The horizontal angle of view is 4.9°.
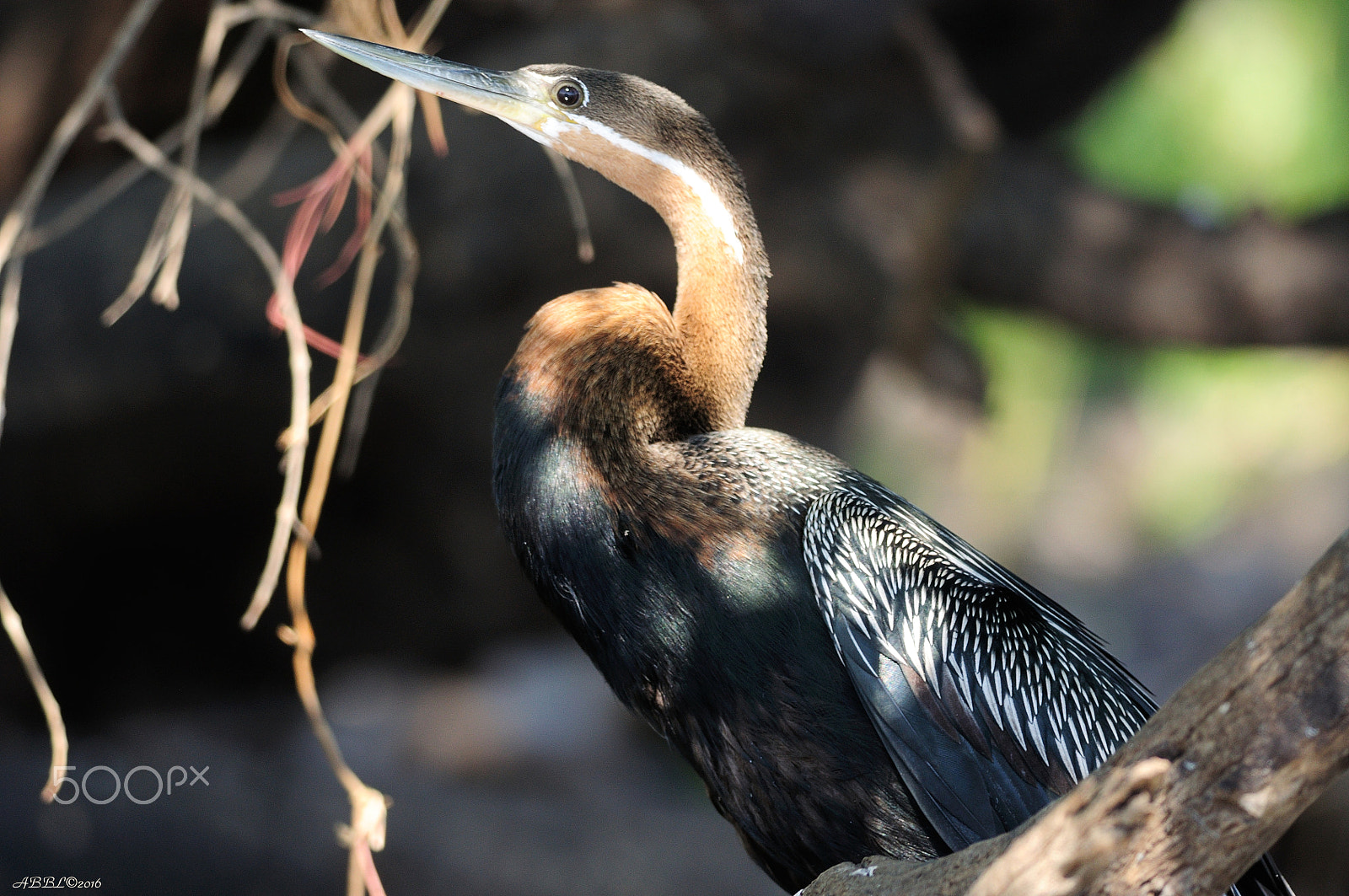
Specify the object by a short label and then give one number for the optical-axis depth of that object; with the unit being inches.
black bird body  218.0
